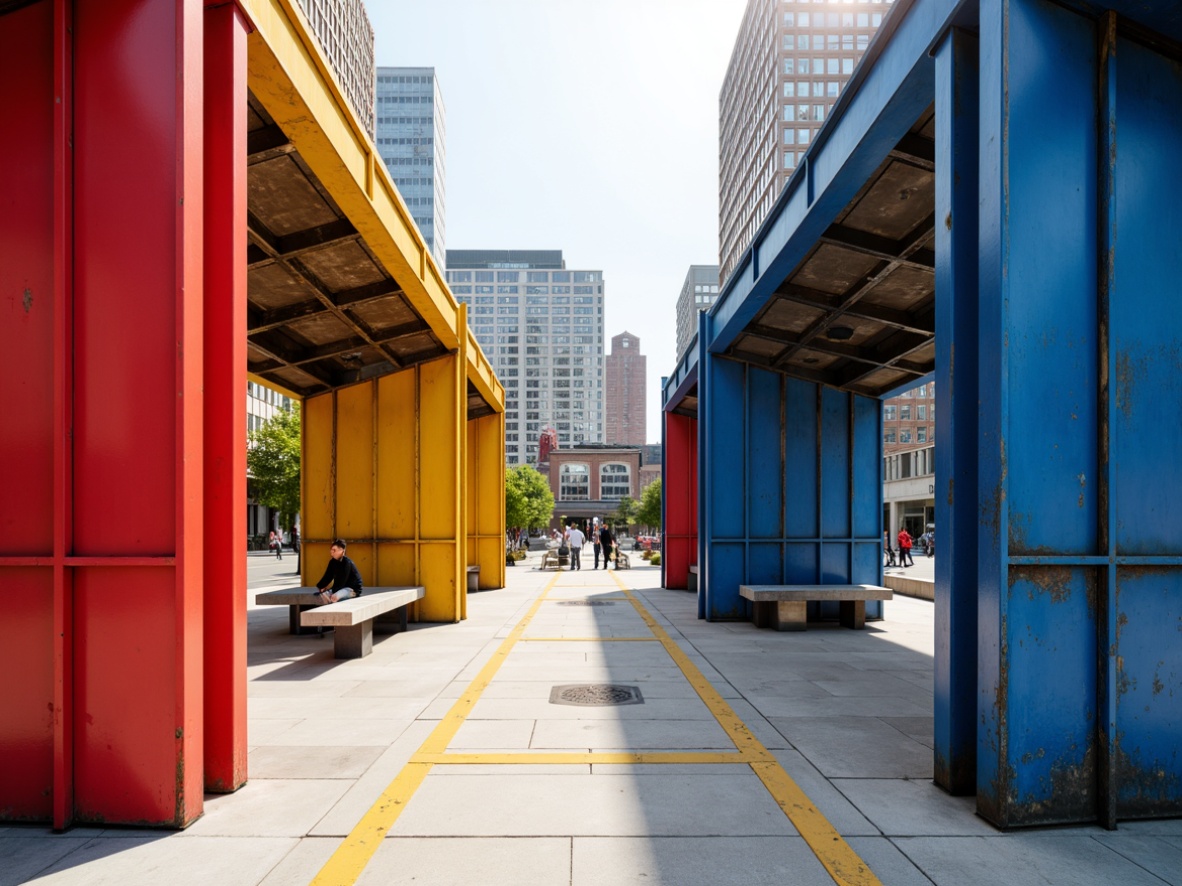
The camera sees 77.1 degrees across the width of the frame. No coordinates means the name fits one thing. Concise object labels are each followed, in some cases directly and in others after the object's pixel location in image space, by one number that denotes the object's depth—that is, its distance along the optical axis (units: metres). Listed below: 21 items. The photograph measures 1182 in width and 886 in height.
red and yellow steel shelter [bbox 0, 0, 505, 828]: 4.28
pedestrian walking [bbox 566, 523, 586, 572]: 28.09
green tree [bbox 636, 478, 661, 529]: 61.19
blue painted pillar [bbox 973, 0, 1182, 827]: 4.34
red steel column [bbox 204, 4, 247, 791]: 4.80
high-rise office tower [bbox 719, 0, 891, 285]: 75.88
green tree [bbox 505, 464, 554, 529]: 46.66
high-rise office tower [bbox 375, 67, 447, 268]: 131.00
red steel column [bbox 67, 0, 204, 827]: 4.27
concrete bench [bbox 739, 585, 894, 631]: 11.95
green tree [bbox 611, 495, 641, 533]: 80.65
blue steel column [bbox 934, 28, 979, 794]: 4.83
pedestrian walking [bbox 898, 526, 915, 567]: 30.02
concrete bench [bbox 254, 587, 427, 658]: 8.72
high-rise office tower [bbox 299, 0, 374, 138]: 77.56
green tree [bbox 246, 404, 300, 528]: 39.38
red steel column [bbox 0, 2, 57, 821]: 4.32
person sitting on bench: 10.10
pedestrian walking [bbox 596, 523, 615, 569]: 28.80
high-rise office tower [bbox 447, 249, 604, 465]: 163.00
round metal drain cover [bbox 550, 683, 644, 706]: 7.23
